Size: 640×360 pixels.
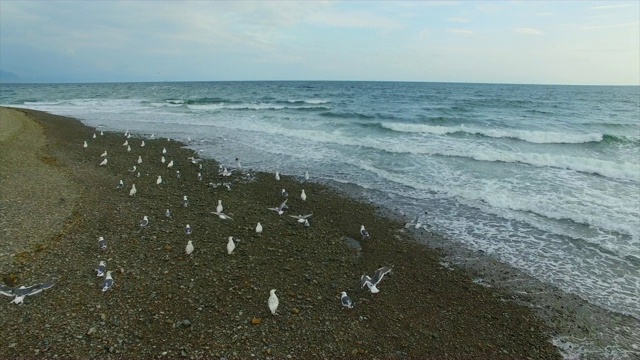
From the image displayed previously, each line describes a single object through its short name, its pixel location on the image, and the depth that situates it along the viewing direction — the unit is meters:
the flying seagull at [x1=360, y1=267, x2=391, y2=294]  8.01
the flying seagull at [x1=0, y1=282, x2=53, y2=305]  6.59
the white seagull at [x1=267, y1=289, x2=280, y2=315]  6.92
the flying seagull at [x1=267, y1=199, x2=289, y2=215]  12.06
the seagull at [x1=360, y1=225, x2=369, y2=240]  10.59
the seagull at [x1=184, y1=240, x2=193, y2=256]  8.80
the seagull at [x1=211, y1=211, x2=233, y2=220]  11.28
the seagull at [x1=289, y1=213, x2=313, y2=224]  11.25
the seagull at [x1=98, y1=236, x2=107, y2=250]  8.66
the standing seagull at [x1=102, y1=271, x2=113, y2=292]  7.15
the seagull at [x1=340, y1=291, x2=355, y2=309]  7.36
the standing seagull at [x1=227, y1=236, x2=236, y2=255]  9.07
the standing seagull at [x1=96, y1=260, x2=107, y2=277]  7.55
